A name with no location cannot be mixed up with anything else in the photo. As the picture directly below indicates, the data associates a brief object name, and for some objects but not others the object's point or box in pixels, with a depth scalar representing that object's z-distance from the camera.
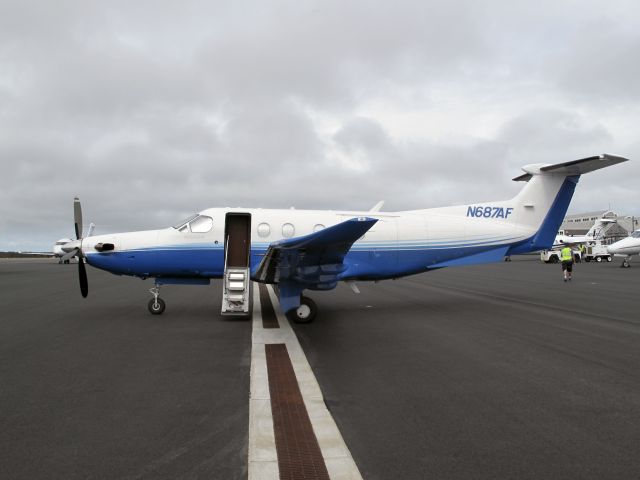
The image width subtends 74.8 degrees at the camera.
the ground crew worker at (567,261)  19.59
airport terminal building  77.81
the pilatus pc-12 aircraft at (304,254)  9.12
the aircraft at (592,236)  44.10
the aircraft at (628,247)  30.00
